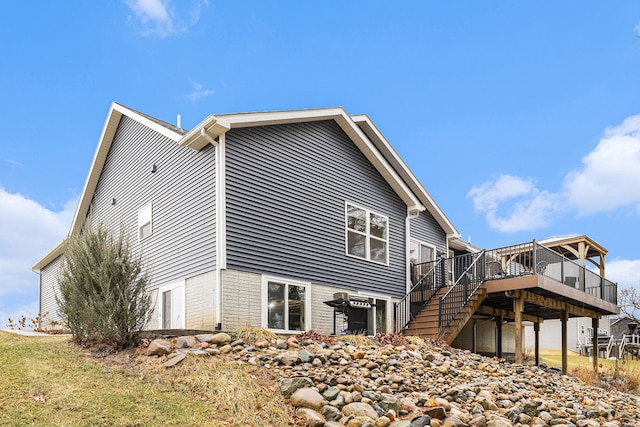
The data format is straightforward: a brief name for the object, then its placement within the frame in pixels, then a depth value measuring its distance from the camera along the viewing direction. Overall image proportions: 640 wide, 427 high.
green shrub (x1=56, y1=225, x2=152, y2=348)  10.01
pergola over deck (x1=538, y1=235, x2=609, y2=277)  23.83
